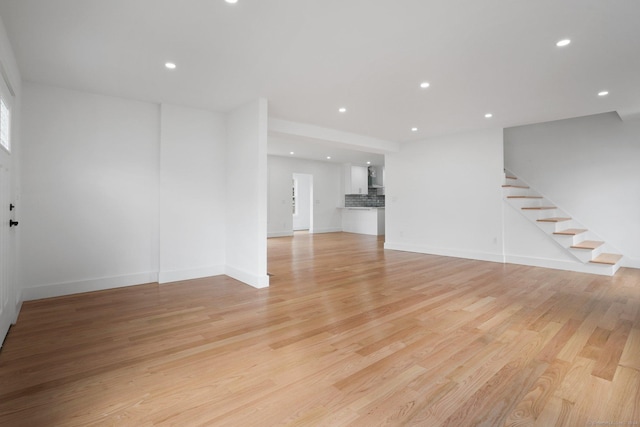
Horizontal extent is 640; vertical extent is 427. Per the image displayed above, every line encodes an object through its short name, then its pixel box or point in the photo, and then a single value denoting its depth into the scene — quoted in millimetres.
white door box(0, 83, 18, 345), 2369
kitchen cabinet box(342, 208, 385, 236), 10179
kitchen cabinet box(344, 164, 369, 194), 11251
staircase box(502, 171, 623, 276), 4641
